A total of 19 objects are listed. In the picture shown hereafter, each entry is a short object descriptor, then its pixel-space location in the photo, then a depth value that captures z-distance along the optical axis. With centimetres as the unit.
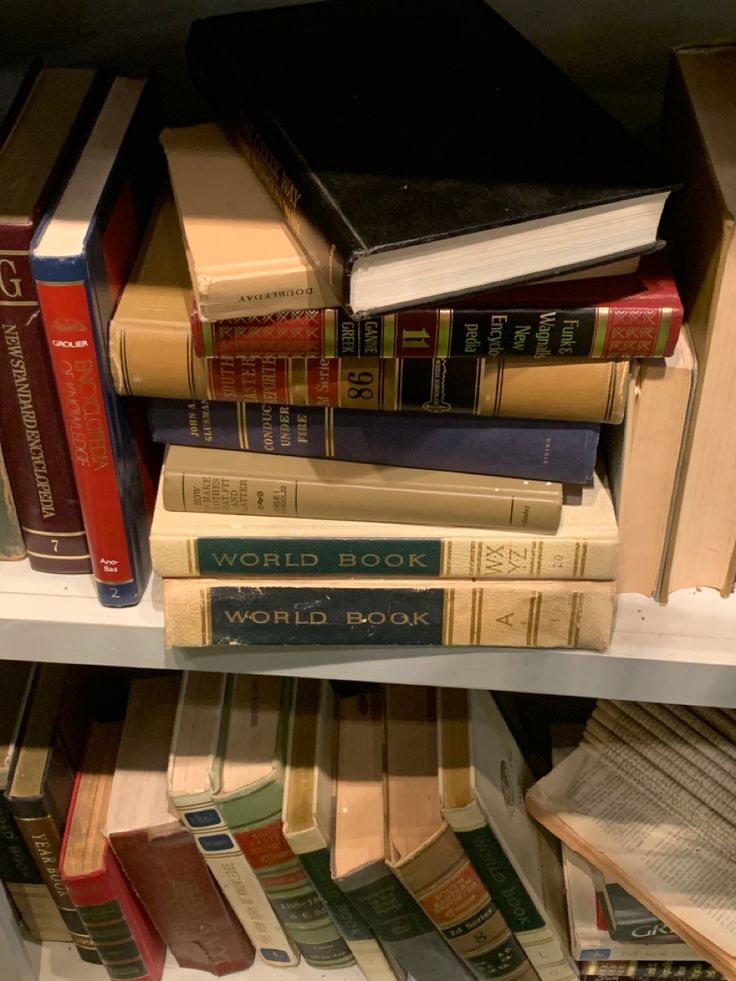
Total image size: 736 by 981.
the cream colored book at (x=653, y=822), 74
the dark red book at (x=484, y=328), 48
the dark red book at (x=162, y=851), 78
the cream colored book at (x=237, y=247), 47
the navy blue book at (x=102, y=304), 49
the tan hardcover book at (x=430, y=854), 73
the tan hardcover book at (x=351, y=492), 54
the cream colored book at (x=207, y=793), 73
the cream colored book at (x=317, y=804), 75
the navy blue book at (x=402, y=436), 54
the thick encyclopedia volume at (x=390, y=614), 56
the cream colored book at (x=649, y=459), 53
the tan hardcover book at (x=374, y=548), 55
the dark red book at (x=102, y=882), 78
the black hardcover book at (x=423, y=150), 46
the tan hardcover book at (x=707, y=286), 51
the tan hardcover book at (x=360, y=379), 51
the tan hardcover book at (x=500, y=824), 72
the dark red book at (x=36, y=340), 50
